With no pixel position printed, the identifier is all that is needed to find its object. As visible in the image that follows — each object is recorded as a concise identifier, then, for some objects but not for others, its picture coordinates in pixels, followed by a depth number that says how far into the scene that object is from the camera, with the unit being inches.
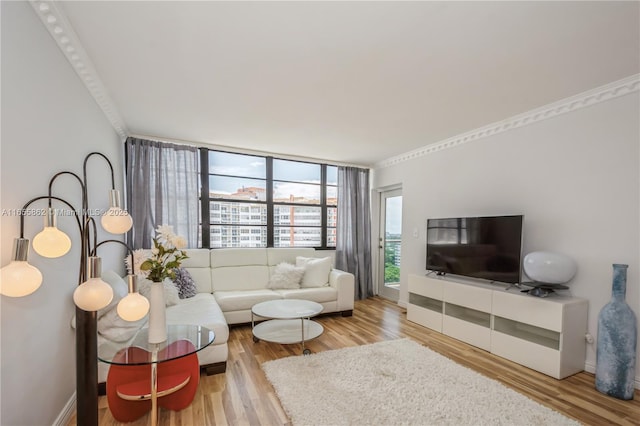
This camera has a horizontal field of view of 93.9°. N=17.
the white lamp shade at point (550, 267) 100.0
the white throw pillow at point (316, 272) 165.5
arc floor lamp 44.4
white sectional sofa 137.5
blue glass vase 86.3
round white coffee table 114.3
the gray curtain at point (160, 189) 149.4
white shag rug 76.2
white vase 72.6
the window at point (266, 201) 176.1
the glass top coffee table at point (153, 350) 66.2
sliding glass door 197.8
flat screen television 114.9
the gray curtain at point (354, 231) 203.2
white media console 97.6
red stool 70.0
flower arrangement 73.1
